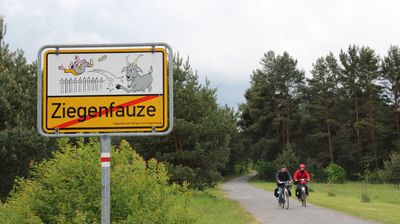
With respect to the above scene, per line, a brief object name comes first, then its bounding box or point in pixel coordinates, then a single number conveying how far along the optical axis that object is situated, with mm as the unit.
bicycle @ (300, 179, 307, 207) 20469
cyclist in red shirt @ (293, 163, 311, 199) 20434
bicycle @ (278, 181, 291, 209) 19897
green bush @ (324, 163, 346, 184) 64688
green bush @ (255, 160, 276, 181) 73750
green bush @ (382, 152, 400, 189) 50375
